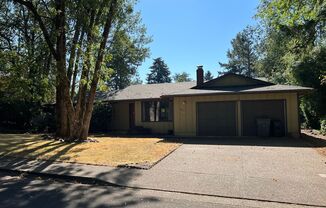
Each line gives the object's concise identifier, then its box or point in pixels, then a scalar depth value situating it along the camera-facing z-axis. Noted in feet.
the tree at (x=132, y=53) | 86.90
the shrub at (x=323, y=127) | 52.13
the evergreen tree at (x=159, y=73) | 196.37
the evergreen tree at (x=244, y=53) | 191.16
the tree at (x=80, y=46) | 43.68
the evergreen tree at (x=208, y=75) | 271.43
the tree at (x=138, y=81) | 200.13
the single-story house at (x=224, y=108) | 49.52
